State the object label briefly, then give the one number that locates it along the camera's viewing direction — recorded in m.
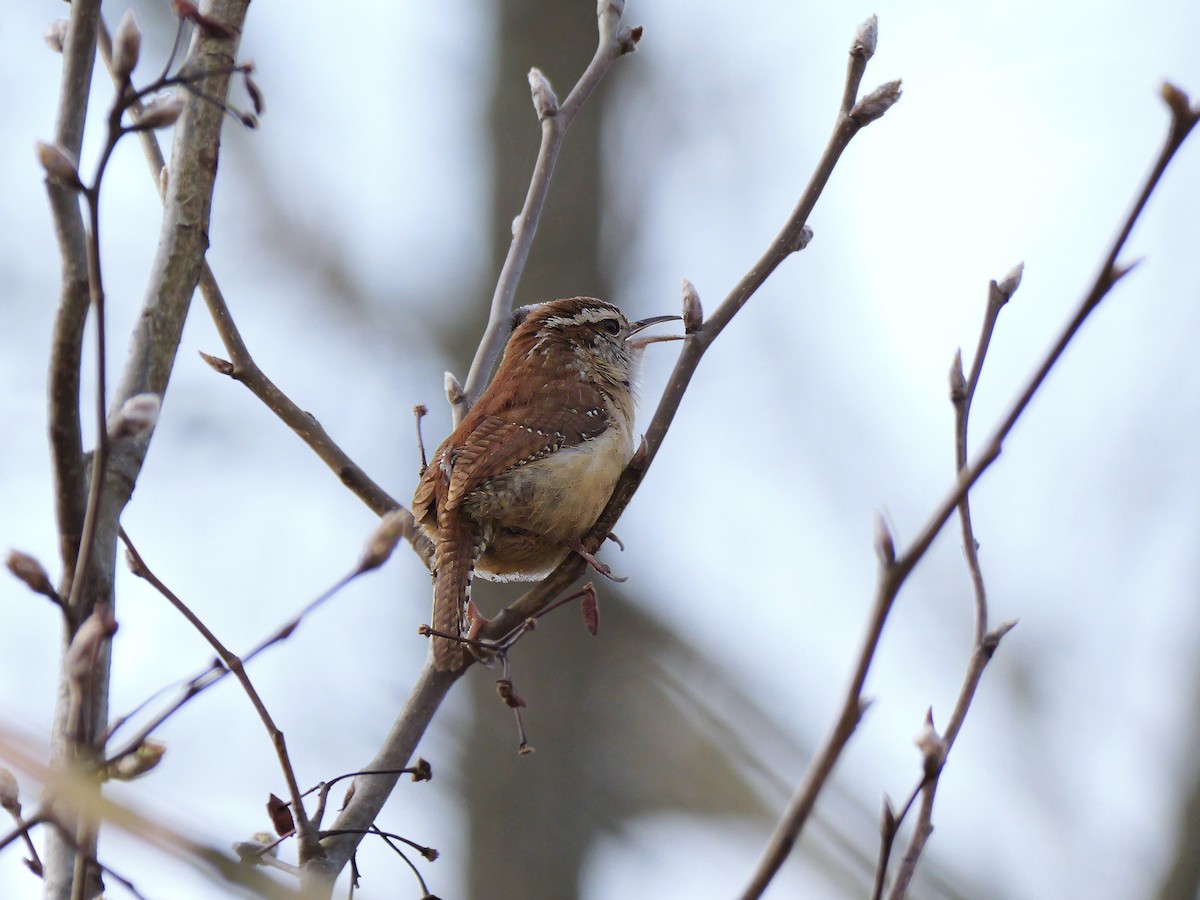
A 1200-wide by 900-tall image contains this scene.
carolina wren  6.51
